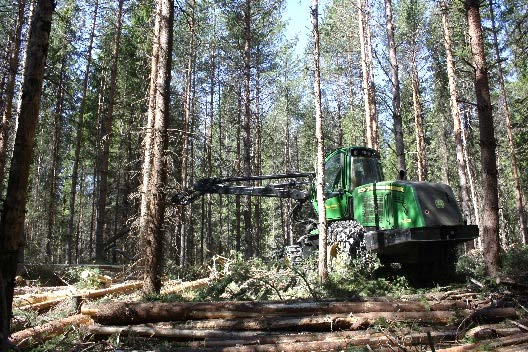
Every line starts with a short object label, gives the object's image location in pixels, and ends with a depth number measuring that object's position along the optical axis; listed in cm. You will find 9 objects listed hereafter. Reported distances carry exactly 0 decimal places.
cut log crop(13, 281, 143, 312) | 847
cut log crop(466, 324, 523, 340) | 550
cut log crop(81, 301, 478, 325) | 613
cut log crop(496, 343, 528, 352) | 482
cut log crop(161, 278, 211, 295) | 999
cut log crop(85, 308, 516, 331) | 590
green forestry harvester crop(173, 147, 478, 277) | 885
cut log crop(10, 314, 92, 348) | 616
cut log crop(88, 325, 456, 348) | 546
